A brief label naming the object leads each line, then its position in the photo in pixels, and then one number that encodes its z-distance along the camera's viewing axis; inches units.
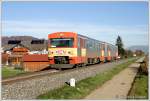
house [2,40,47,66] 2022.2
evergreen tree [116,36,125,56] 2820.9
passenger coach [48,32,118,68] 690.9
